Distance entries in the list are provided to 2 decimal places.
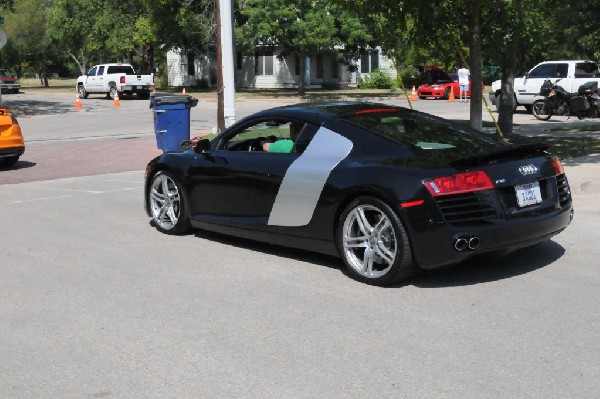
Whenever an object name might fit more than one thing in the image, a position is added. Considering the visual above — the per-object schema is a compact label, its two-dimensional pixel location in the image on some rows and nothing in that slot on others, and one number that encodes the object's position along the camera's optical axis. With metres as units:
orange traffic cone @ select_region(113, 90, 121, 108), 38.20
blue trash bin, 17.20
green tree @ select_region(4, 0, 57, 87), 70.56
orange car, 15.18
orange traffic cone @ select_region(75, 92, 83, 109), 36.62
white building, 56.59
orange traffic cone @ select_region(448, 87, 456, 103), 39.77
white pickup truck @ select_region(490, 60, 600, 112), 28.14
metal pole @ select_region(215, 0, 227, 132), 18.09
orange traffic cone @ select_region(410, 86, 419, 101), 41.85
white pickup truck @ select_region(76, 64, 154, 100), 44.78
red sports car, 41.44
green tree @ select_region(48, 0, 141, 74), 56.69
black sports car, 6.39
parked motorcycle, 25.08
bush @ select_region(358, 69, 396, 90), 55.28
